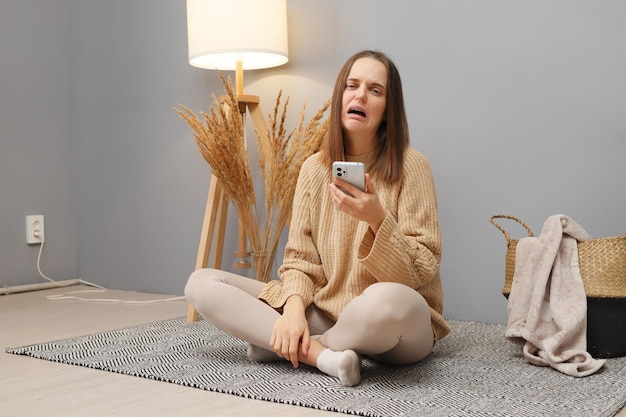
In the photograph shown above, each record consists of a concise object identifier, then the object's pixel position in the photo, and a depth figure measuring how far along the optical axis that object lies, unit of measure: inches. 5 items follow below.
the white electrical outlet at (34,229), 122.1
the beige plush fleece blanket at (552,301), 64.9
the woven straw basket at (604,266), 67.2
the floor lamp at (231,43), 92.1
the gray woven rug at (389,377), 52.9
